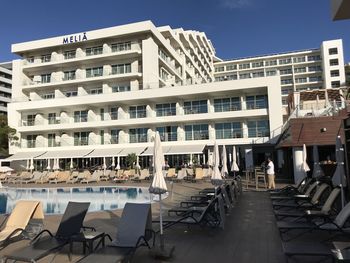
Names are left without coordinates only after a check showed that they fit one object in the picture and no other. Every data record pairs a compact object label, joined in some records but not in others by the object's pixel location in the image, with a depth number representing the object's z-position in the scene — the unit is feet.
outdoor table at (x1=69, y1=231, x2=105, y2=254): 21.20
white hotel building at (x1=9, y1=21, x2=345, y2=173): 118.62
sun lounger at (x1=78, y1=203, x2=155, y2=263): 17.65
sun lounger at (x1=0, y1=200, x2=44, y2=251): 22.03
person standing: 63.26
